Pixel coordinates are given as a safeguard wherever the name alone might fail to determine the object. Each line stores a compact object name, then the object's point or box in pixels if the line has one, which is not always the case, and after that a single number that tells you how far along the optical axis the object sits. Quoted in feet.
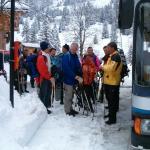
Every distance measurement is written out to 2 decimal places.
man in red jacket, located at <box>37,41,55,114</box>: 18.85
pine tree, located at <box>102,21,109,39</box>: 229.89
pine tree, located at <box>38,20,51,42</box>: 140.18
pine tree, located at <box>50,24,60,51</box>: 138.16
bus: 11.39
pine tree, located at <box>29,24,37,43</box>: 160.54
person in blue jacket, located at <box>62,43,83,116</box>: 18.75
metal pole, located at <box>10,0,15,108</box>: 16.20
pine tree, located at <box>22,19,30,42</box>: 165.63
